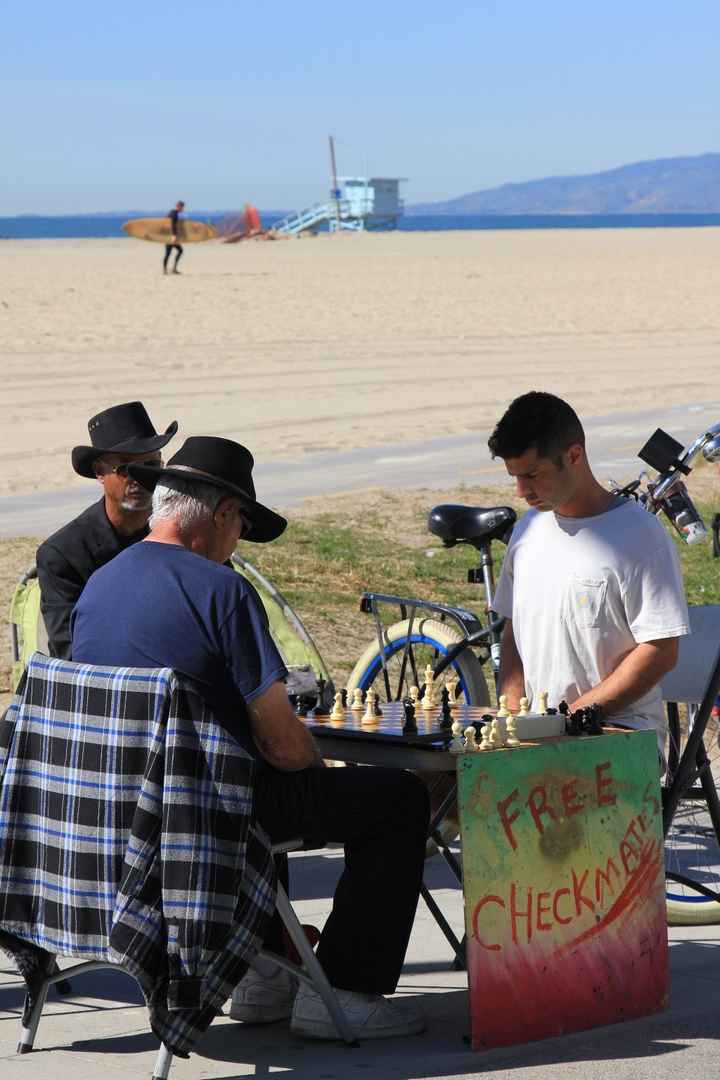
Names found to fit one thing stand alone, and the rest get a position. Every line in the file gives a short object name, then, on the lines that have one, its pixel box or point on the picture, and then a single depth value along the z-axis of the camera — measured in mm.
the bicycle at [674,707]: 9872
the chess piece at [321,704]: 9005
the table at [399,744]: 8088
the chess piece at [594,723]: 8288
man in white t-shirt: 8833
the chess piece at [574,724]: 8282
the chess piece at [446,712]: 8203
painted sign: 7830
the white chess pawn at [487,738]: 7916
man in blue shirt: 7436
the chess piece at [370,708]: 8532
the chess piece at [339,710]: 8826
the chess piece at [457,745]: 7924
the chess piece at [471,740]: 7916
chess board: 8095
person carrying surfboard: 87804
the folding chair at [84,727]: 7336
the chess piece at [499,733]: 7931
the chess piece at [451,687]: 8916
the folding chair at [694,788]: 9342
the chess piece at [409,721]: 8181
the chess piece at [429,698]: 8934
